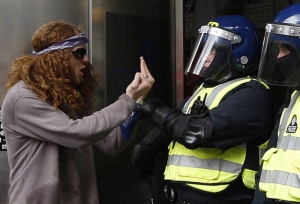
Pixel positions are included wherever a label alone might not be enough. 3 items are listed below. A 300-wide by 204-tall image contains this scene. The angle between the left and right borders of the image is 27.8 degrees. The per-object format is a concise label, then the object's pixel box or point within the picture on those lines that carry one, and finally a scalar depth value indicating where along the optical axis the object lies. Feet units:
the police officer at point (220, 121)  9.43
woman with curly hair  10.01
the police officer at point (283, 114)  8.01
